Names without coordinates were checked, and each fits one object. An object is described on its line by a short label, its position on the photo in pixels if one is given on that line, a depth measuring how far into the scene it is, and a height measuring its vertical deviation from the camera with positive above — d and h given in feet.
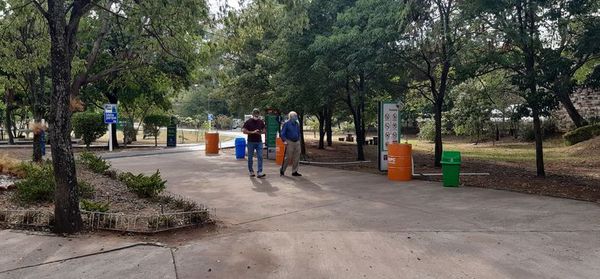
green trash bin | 32.71 -2.28
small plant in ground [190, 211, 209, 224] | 20.31 -3.48
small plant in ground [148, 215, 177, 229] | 18.92 -3.42
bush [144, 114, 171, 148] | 98.73 +3.74
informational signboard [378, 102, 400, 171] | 41.29 +1.12
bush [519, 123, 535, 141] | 100.12 +0.61
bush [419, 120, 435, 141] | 121.92 +1.38
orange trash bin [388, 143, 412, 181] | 36.40 -2.07
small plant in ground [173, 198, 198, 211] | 21.91 -3.24
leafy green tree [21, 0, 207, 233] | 17.62 +1.21
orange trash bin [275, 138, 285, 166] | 51.25 -1.62
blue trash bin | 59.52 -1.45
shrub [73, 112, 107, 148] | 80.59 +2.64
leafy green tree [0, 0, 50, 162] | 32.07 +6.86
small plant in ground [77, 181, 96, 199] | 25.21 -2.80
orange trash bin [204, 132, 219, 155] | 69.56 -0.81
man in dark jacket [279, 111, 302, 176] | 38.99 -0.28
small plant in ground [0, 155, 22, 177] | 32.45 -1.86
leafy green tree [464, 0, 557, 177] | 32.89 +6.87
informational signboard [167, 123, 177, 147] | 94.07 +0.84
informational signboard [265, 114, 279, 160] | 59.02 +0.24
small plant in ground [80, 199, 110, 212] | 19.71 -2.86
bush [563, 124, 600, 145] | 78.03 +0.04
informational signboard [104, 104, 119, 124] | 75.05 +4.24
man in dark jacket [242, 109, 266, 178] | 38.27 +0.26
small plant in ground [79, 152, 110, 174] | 36.70 -1.86
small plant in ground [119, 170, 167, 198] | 26.27 -2.65
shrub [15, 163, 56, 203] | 23.33 -2.44
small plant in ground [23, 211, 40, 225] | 19.23 -3.18
